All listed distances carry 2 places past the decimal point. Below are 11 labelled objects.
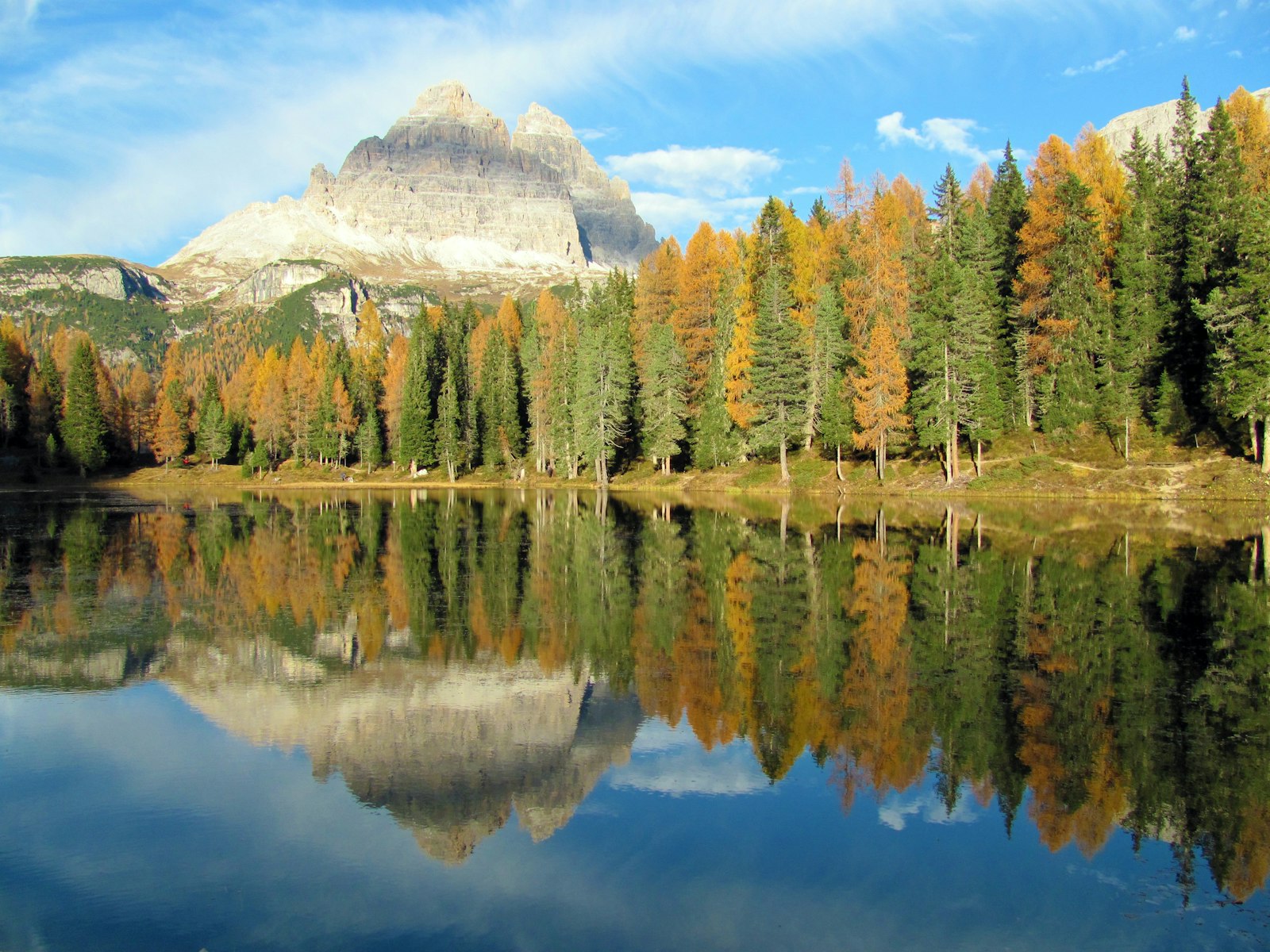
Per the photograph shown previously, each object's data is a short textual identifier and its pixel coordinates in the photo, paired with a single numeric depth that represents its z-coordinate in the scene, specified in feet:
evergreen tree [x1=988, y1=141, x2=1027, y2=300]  221.46
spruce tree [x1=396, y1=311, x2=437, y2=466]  321.73
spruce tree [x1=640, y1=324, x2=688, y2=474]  235.40
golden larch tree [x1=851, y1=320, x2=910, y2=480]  192.75
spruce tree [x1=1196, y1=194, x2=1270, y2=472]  152.25
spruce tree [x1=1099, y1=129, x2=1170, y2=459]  181.37
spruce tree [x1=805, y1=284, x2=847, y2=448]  212.43
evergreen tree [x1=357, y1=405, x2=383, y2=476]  340.80
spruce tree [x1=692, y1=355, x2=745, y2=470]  230.07
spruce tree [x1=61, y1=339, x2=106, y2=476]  343.87
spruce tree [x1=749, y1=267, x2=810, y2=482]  210.18
